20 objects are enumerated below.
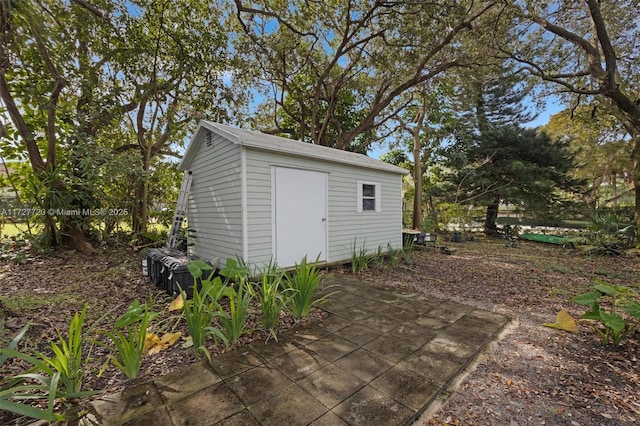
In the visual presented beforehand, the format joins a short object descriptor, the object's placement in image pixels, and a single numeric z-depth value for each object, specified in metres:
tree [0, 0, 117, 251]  5.57
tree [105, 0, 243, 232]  6.67
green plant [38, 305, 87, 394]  1.68
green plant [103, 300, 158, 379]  1.93
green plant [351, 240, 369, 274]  5.31
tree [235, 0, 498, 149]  6.87
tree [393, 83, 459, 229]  10.62
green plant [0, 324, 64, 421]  1.27
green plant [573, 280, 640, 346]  2.18
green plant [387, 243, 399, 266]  5.95
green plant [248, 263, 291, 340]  2.65
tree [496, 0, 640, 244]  6.77
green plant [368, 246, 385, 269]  5.72
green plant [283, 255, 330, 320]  2.94
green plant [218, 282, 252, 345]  2.42
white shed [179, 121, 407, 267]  4.22
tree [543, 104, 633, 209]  12.38
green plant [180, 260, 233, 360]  2.24
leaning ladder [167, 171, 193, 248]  5.59
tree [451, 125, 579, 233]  11.03
